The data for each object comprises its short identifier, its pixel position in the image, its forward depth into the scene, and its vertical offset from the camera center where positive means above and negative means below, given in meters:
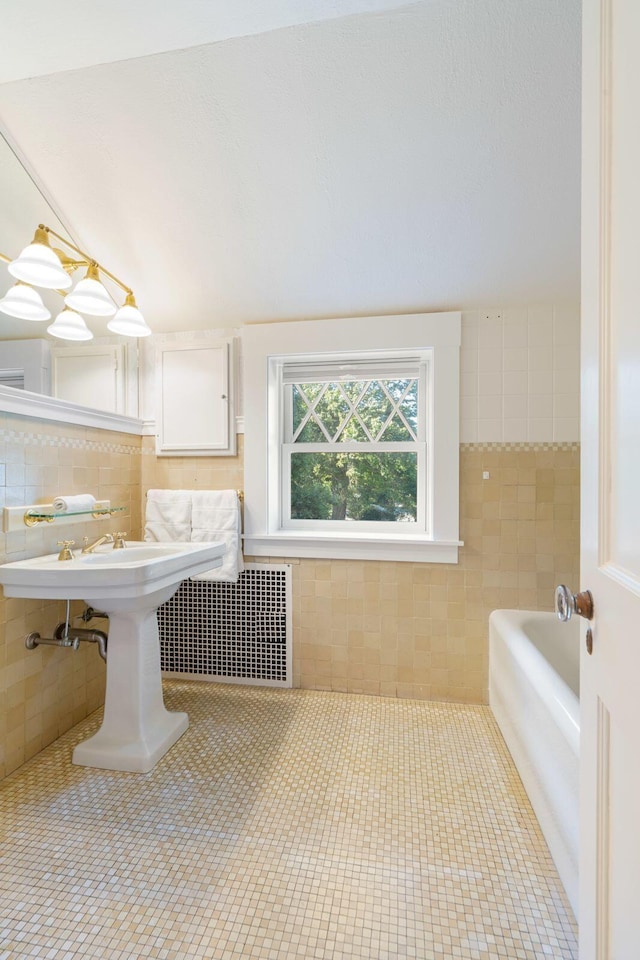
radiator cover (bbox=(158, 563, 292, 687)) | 2.30 -0.80
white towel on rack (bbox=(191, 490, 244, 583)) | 2.22 -0.22
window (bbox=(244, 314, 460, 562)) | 2.12 +0.23
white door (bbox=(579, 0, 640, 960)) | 0.58 +0.01
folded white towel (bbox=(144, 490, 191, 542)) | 2.29 -0.19
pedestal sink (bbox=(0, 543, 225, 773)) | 1.48 -0.57
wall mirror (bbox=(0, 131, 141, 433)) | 1.62 +0.55
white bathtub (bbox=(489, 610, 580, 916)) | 1.14 -0.78
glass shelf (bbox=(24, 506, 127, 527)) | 1.69 -0.14
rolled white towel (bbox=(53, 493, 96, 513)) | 1.78 -0.10
